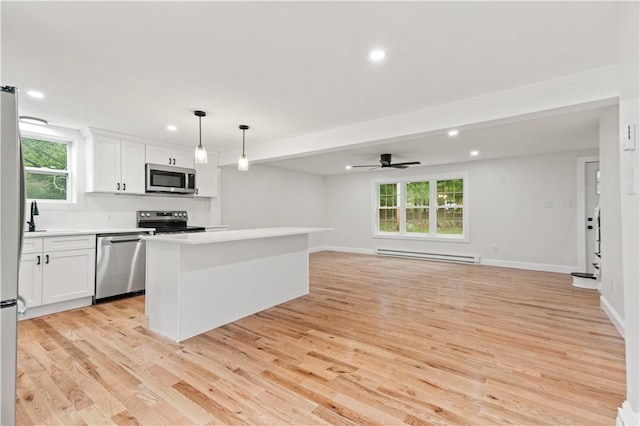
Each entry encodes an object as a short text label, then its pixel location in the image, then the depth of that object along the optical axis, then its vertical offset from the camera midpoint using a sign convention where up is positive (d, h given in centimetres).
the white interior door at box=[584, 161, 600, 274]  548 +9
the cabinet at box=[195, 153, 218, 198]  558 +63
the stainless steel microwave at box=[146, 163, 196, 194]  483 +55
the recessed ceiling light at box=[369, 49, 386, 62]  232 +120
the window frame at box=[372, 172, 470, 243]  700 +6
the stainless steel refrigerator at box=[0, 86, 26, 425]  137 -13
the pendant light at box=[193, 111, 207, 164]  334 +62
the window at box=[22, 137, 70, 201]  404 +60
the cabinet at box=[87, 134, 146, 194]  431 +69
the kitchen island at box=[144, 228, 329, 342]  282 -69
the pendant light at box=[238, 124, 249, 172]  384 +61
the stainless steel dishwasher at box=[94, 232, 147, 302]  397 -70
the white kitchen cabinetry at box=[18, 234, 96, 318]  341 -70
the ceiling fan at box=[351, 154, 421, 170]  588 +95
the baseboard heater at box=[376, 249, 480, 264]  677 -106
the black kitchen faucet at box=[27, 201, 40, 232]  379 -1
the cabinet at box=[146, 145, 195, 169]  493 +95
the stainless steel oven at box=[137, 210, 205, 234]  490 -15
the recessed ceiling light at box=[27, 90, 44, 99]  303 +120
